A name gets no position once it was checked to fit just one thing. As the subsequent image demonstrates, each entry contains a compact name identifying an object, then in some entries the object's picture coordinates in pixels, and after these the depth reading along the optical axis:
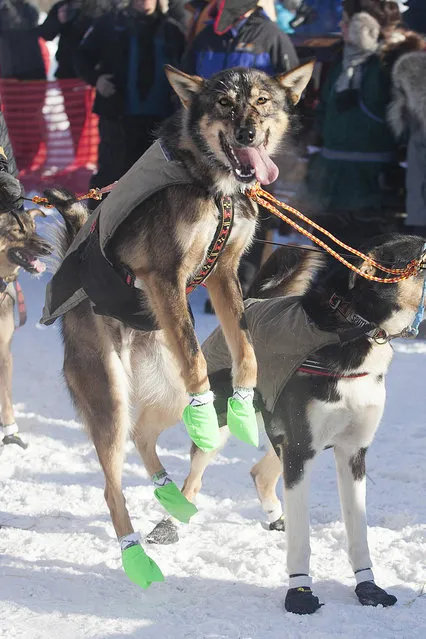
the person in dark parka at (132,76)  14.46
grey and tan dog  5.80
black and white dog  6.30
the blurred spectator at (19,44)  19.58
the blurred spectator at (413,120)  11.51
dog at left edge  9.27
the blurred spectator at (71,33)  17.25
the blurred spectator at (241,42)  12.34
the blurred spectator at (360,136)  12.03
